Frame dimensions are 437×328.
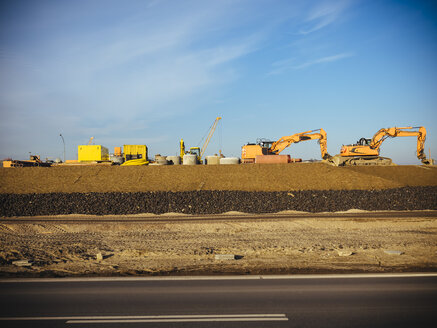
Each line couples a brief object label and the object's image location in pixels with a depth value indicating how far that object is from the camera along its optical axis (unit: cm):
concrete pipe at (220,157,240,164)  4448
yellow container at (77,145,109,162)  4634
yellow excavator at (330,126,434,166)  3978
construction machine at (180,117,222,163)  4791
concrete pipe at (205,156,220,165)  4756
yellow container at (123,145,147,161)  4803
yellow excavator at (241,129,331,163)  4303
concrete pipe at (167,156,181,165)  4838
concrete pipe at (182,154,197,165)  4550
